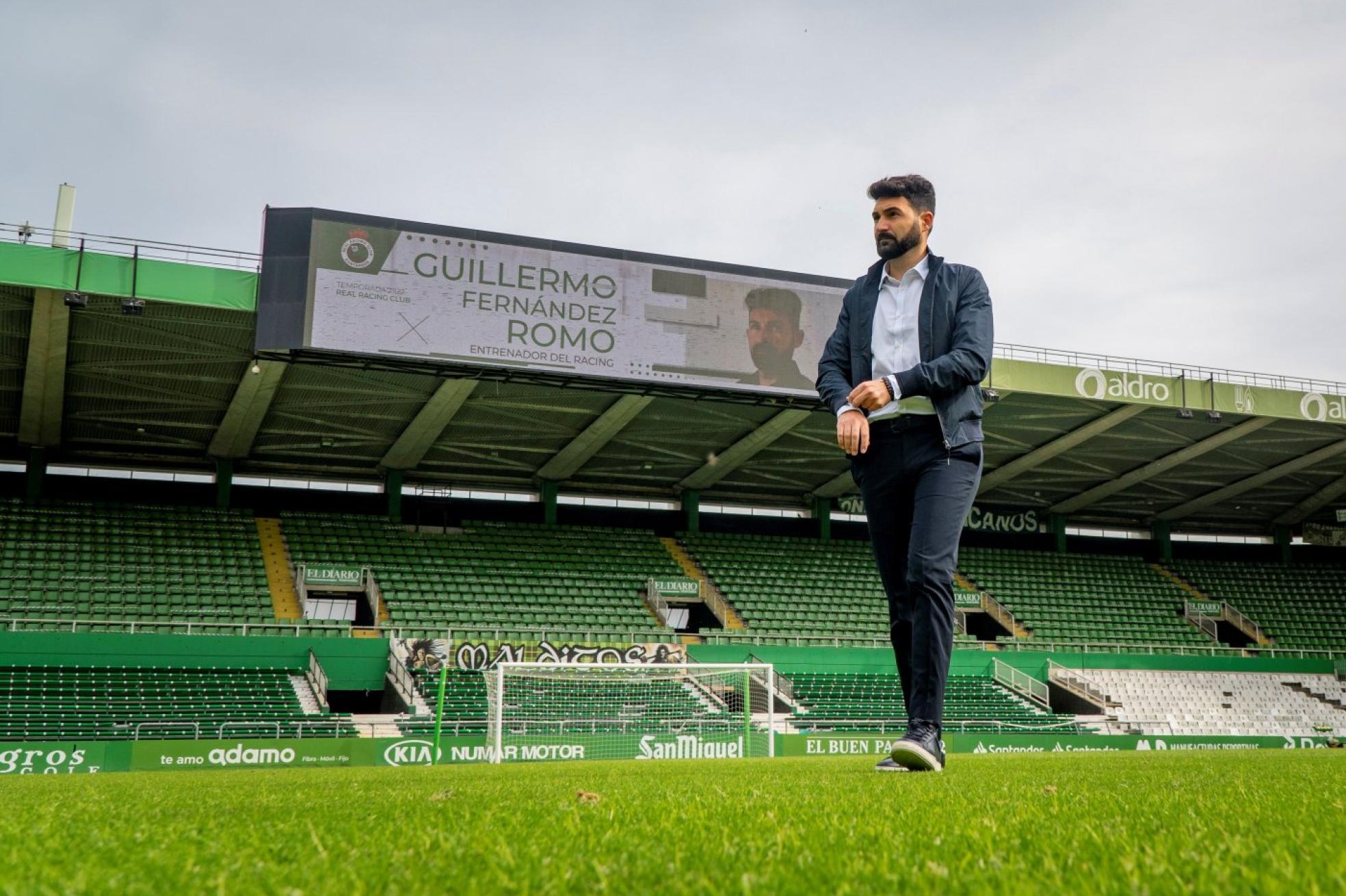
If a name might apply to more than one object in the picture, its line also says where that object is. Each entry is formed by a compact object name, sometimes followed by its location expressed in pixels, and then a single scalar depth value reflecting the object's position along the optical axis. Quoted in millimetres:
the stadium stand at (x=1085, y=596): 31172
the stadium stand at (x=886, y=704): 23203
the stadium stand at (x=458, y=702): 19719
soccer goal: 18578
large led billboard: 19969
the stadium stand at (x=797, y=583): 28484
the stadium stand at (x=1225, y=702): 27344
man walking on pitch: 4156
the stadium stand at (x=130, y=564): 22734
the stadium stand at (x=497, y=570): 25641
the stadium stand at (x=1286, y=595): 33562
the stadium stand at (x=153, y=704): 18438
